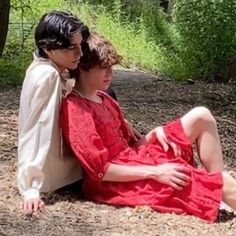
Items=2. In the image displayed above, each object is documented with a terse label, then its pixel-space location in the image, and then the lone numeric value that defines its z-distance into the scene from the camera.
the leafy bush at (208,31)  9.12
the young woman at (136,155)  3.26
